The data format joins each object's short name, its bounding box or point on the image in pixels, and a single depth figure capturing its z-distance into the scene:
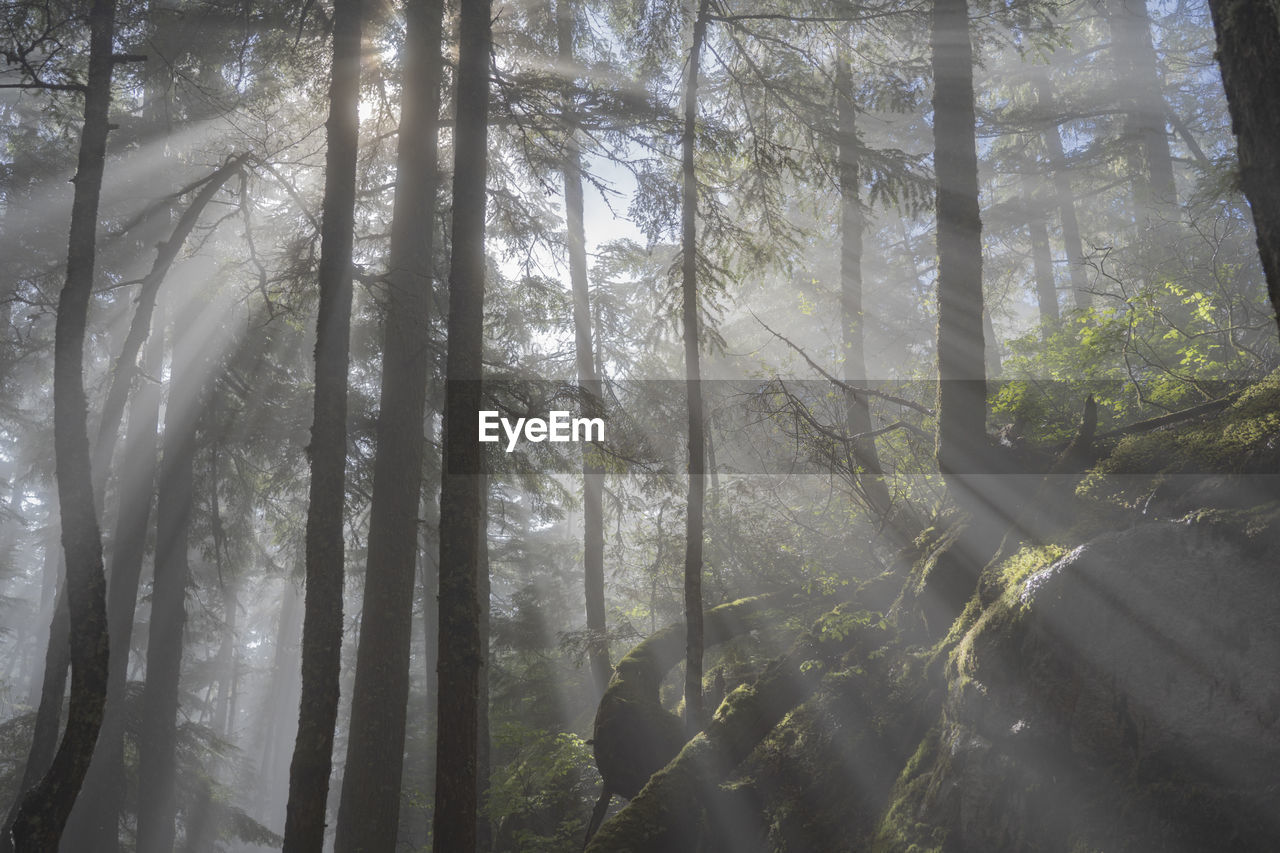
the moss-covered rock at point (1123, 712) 3.91
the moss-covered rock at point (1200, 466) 4.61
